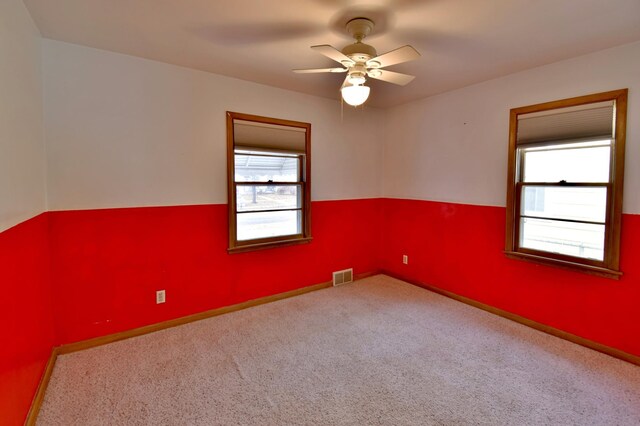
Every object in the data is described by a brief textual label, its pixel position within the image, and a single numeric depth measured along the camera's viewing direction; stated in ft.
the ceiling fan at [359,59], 6.68
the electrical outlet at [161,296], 9.86
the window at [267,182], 11.09
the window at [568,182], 8.41
